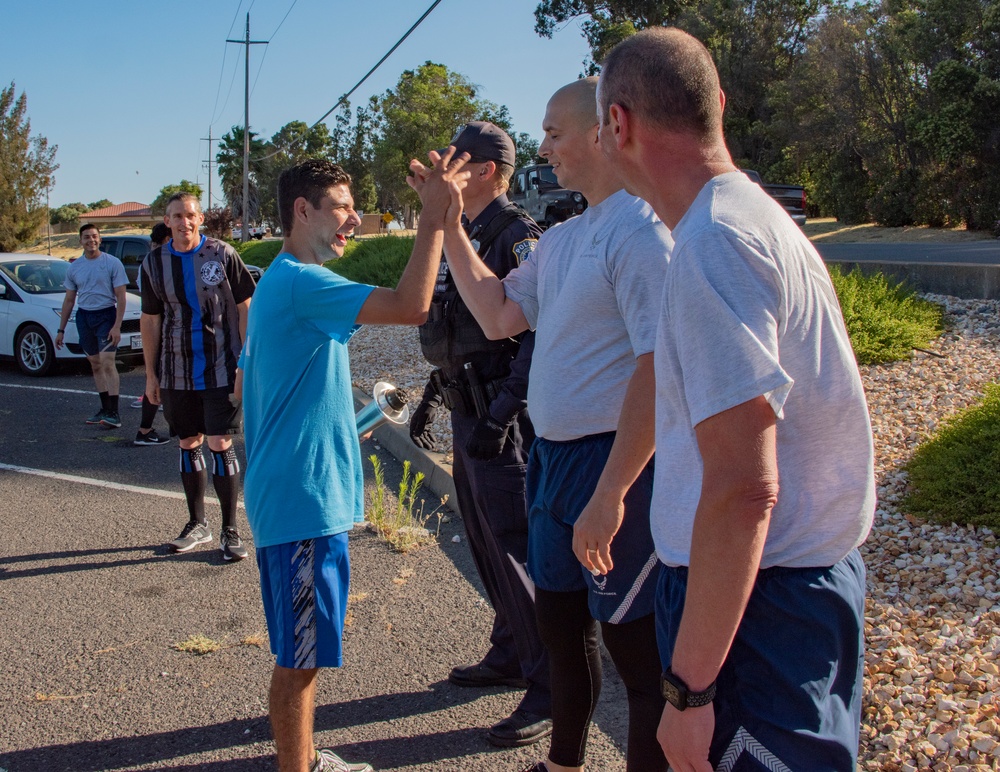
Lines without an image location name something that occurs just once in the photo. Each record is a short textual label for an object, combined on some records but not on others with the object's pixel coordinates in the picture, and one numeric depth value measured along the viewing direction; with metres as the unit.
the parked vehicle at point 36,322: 12.20
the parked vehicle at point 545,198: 21.73
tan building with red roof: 99.25
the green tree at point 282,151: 83.44
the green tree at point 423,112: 52.00
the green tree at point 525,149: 58.12
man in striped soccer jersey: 5.25
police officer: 3.34
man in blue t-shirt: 2.69
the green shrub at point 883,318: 6.98
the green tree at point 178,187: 80.94
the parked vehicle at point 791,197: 21.91
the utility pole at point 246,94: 42.87
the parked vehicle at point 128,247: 17.05
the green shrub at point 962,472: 4.34
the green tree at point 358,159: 75.19
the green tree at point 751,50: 34.22
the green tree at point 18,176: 45.25
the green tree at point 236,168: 89.88
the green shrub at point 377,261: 16.95
